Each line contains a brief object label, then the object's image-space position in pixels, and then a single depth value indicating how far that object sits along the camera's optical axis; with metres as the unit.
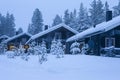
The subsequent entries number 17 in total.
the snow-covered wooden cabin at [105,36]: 28.91
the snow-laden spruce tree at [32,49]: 31.60
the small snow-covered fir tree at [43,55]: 22.25
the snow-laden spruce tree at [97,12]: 64.75
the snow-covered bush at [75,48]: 28.54
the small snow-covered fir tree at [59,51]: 24.03
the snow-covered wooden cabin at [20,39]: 63.66
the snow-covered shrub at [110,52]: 26.08
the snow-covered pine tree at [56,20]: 86.82
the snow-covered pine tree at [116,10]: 70.19
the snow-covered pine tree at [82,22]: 64.75
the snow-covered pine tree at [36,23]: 78.06
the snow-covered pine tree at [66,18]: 79.32
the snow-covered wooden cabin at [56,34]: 47.35
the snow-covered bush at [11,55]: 32.46
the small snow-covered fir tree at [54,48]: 26.04
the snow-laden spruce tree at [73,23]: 69.31
